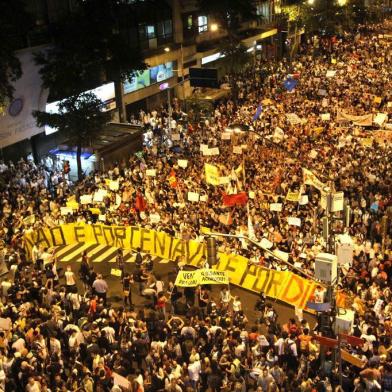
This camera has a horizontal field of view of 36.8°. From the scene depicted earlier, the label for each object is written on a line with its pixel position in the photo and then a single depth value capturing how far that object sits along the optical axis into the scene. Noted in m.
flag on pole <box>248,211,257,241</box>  19.84
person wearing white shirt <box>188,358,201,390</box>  13.80
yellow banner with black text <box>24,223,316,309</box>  17.94
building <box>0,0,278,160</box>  28.91
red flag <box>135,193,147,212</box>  23.34
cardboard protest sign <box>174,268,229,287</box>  16.38
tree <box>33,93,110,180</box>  29.02
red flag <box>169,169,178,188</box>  24.97
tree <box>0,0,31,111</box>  25.08
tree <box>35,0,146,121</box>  28.89
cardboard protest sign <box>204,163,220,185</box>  23.11
